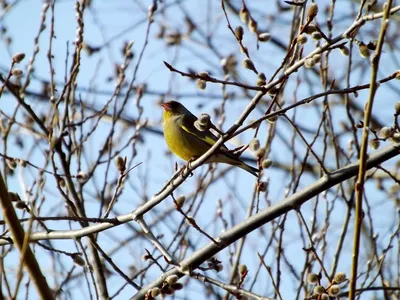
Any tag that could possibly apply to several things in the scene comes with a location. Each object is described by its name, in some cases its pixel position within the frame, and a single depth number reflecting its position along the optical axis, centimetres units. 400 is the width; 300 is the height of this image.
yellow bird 960
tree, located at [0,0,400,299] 487
